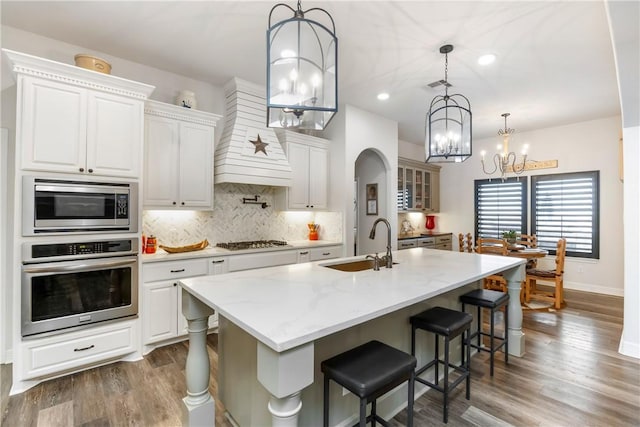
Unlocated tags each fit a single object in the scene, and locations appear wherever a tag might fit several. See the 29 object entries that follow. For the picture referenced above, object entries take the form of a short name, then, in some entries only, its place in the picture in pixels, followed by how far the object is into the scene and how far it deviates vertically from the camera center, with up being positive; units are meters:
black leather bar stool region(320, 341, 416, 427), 1.41 -0.76
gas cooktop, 3.75 -0.39
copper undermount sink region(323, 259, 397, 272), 2.67 -0.45
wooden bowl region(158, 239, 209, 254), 3.31 -0.38
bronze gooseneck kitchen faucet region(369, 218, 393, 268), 2.50 -0.36
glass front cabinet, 6.15 +0.62
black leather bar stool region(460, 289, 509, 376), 2.57 -0.74
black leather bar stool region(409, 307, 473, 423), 2.03 -0.76
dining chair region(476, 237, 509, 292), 4.36 -0.52
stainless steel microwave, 2.35 +0.05
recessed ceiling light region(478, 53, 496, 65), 3.09 +1.61
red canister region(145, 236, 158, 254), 3.28 -0.35
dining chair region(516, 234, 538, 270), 4.80 -0.44
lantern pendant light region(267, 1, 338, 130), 1.66 +0.83
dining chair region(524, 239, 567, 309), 4.31 -0.87
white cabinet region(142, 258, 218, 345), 2.94 -0.85
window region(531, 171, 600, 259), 5.25 +0.11
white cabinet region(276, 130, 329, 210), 4.33 +0.63
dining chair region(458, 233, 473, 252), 5.09 -0.48
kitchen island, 1.21 -0.47
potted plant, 4.84 -0.31
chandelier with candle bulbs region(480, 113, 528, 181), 4.72 +0.98
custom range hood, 3.68 +0.87
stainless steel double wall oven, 2.35 -0.35
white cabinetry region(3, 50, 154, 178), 2.34 +0.77
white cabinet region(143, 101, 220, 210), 3.18 +0.61
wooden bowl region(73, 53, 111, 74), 2.65 +1.30
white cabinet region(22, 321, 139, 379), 2.37 -1.13
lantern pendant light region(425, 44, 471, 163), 2.87 +0.76
